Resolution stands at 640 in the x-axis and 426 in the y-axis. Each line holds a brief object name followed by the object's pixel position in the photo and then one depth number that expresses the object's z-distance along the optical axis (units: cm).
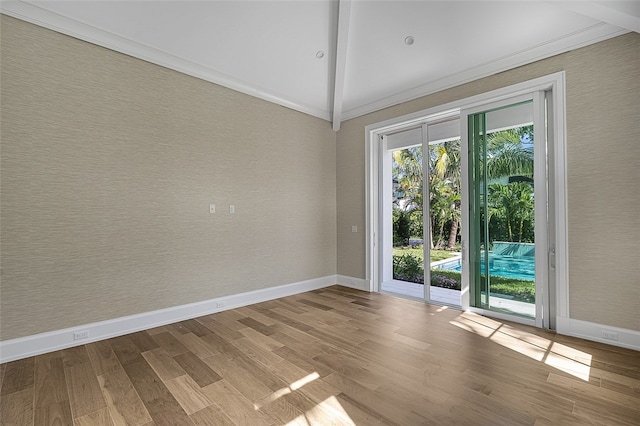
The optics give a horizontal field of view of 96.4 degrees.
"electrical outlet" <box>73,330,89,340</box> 293
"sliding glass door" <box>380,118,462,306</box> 452
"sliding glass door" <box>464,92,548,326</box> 344
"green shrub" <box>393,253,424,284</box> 500
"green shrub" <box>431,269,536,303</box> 352
